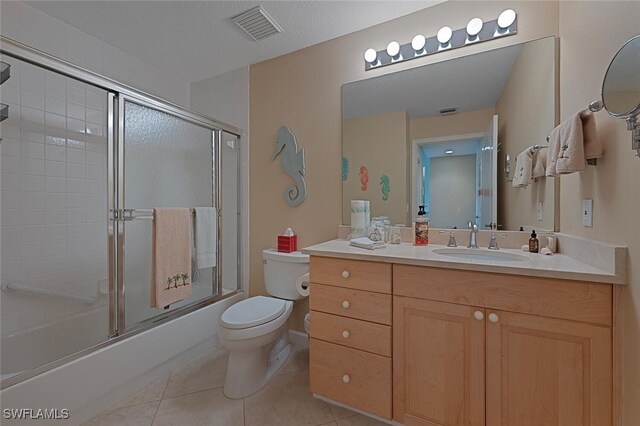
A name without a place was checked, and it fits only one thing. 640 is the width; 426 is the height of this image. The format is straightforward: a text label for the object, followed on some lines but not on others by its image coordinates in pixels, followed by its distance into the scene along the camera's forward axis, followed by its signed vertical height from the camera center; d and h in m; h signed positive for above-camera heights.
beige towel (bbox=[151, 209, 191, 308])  1.68 -0.29
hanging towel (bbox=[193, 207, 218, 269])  1.95 -0.19
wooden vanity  0.96 -0.55
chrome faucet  1.53 -0.15
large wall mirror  1.47 +0.45
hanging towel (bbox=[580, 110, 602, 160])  1.05 +0.28
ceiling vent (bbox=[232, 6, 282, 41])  1.76 +1.26
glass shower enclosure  1.55 +0.07
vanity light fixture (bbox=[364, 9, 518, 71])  1.51 +1.03
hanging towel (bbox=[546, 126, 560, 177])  1.17 +0.25
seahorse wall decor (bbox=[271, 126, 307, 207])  2.15 +0.37
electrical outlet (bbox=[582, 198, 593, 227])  1.12 -0.01
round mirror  0.80 +0.39
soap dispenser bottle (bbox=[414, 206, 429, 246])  1.64 -0.13
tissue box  2.11 -0.25
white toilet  1.57 -0.68
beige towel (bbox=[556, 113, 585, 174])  1.06 +0.24
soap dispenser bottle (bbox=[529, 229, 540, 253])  1.39 -0.17
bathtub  1.55 -0.79
